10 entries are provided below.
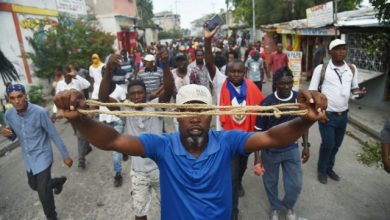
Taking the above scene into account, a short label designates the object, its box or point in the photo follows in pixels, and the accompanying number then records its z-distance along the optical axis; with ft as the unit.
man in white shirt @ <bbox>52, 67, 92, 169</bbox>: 18.35
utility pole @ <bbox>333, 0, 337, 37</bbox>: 28.78
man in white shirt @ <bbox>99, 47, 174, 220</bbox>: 10.30
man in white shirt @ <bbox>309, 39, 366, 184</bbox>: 13.62
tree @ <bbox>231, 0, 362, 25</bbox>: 60.85
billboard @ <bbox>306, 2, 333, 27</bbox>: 29.44
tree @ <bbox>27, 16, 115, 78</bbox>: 39.13
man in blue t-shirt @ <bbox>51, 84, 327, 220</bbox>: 6.14
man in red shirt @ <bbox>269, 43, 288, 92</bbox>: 29.86
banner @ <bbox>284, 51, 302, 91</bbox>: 28.48
